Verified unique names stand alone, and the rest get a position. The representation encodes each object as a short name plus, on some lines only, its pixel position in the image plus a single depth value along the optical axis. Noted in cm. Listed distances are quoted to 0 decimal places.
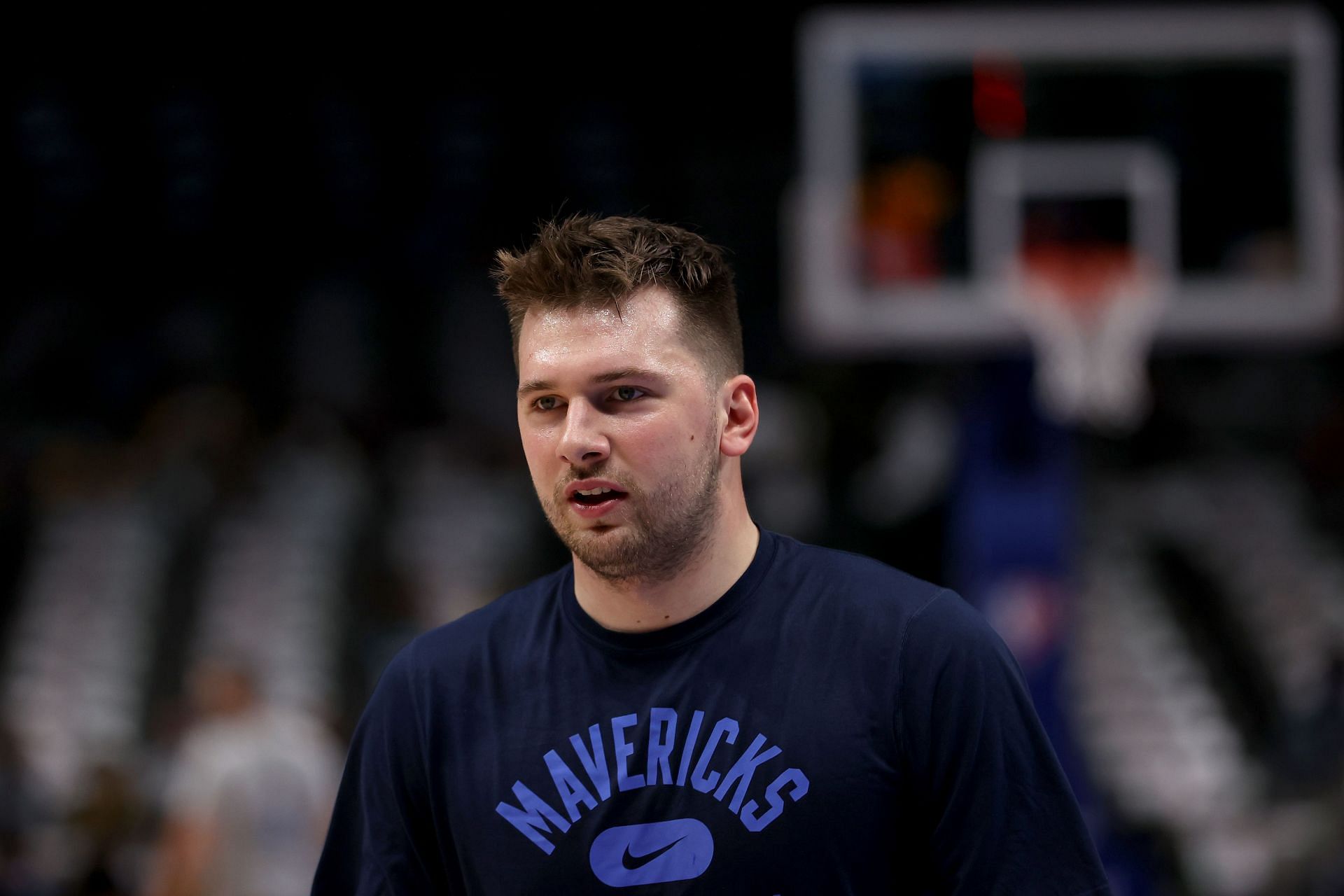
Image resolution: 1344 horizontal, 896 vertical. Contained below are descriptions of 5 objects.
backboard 1432
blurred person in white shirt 1274
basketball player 404
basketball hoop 1403
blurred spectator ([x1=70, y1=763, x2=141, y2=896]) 1456
